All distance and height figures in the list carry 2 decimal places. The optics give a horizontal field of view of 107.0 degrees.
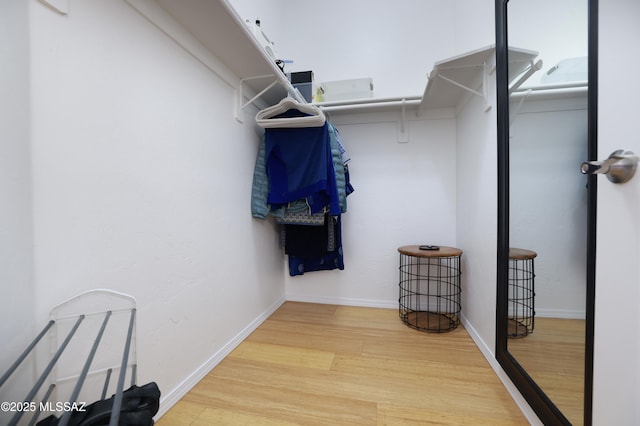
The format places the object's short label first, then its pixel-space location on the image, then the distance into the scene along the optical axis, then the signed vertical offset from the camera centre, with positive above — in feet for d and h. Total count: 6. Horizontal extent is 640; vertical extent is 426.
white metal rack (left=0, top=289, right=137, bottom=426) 2.04 -1.43
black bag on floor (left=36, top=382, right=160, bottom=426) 1.80 -1.63
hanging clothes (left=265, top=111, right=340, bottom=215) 5.58 +0.97
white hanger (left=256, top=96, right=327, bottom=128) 5.20 +2.06
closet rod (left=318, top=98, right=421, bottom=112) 6.23 +2.76
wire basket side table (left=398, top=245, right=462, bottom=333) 6.43 -2.44
